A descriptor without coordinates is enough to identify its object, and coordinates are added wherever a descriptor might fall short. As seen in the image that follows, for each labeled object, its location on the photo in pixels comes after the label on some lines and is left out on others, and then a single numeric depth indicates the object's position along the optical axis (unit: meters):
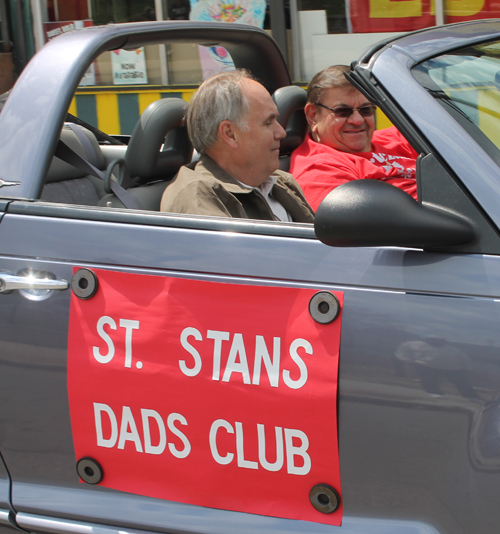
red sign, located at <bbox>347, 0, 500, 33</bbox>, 11.81
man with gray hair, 4.45
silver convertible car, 2.66
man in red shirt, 5.34
